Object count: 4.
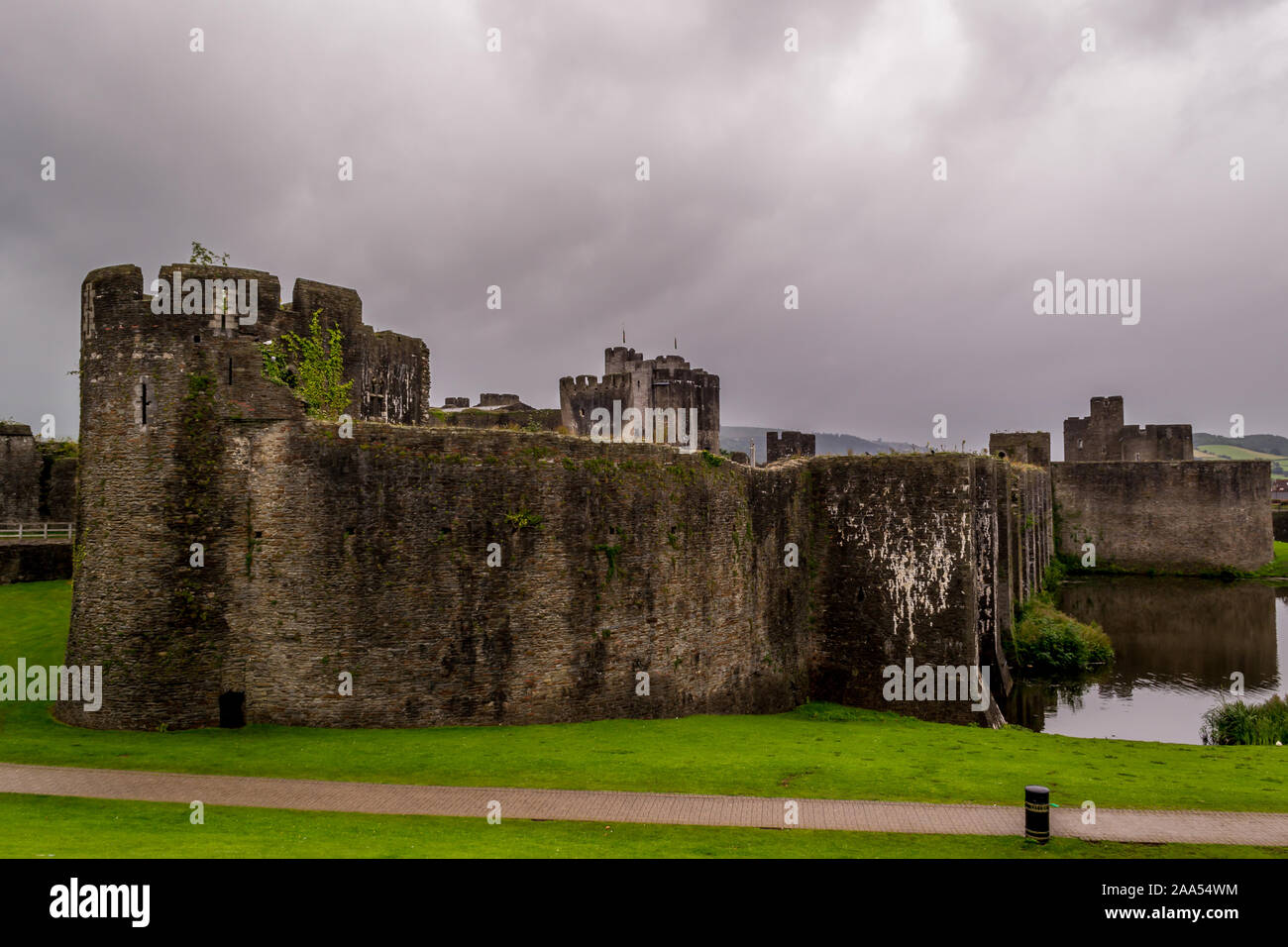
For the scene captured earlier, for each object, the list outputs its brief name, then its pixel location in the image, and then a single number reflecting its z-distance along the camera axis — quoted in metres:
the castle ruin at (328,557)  18.33
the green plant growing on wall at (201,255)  19.39
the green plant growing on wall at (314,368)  19.67
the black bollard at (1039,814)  12.99
